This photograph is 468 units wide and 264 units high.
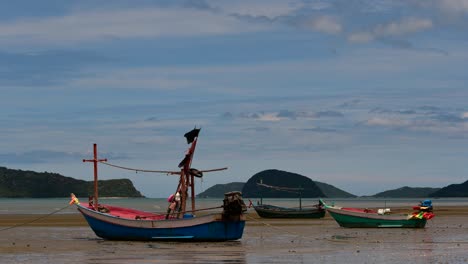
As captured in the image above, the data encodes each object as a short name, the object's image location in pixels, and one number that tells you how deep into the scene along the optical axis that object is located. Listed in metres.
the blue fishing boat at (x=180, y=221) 43.16
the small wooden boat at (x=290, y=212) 78.88
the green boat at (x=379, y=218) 59.12
